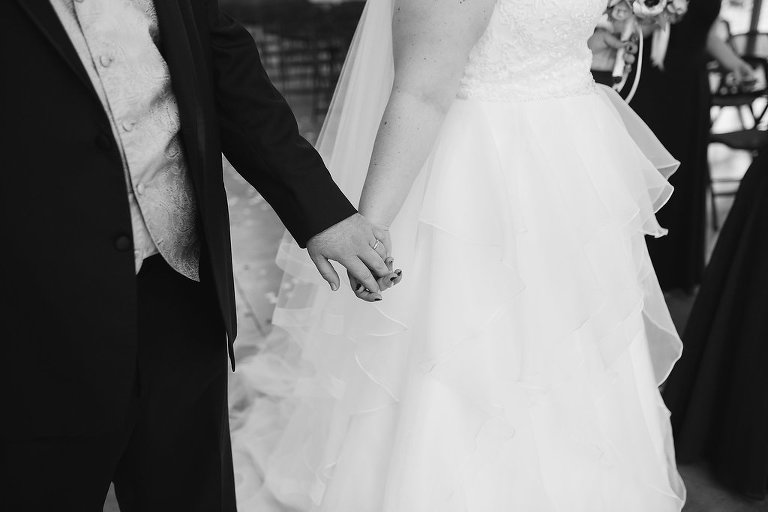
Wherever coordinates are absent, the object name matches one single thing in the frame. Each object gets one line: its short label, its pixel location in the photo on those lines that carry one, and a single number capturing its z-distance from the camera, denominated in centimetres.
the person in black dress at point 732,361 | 228
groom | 113
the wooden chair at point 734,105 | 427
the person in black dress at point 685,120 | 343
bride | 170
